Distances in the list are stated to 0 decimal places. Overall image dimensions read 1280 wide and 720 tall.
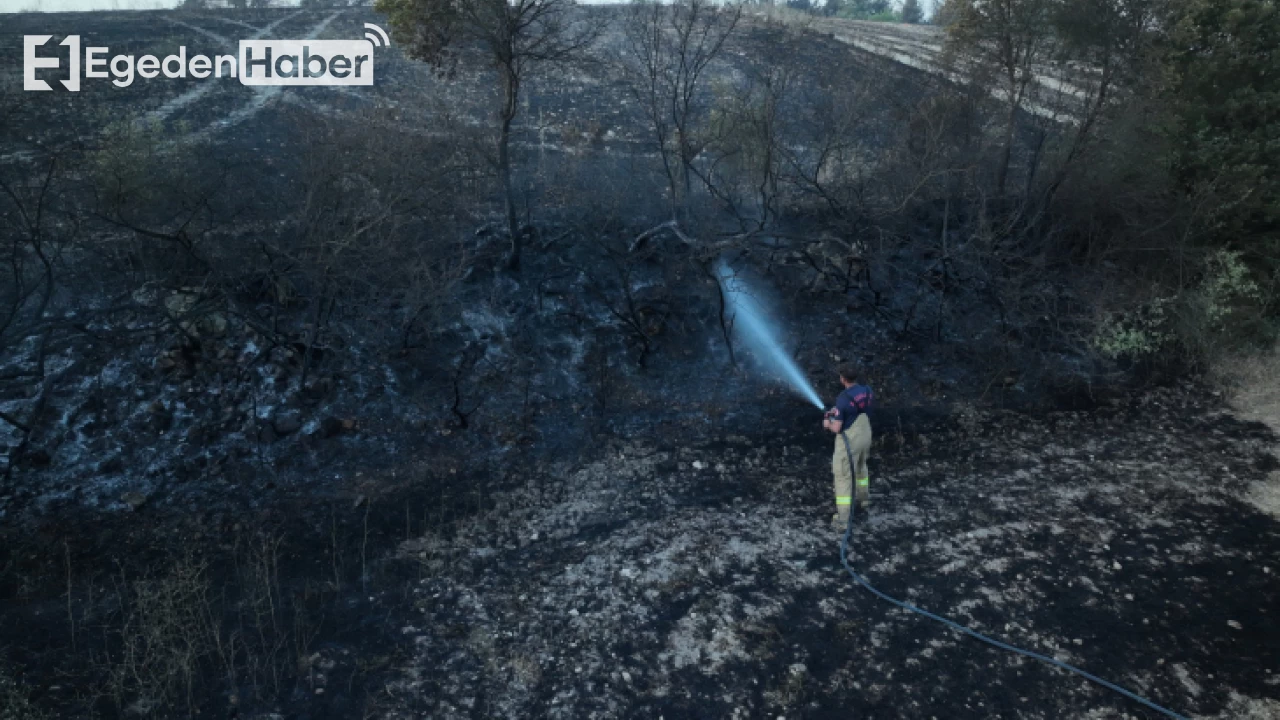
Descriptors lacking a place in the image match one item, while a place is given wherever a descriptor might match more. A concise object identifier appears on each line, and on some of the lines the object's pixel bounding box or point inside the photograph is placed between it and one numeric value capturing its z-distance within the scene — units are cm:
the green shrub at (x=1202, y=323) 1120
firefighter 709
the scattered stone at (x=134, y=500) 769
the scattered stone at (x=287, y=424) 881
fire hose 527
